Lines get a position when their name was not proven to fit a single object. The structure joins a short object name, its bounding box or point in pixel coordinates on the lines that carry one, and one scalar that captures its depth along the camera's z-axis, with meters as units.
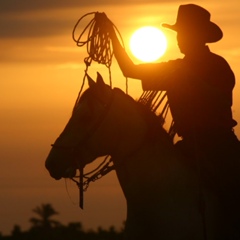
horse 13.08
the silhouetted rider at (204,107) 13.23
